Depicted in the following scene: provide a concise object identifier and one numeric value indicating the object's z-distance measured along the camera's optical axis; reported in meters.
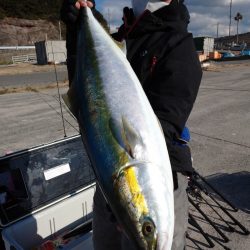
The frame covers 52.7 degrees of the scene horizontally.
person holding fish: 1.16
